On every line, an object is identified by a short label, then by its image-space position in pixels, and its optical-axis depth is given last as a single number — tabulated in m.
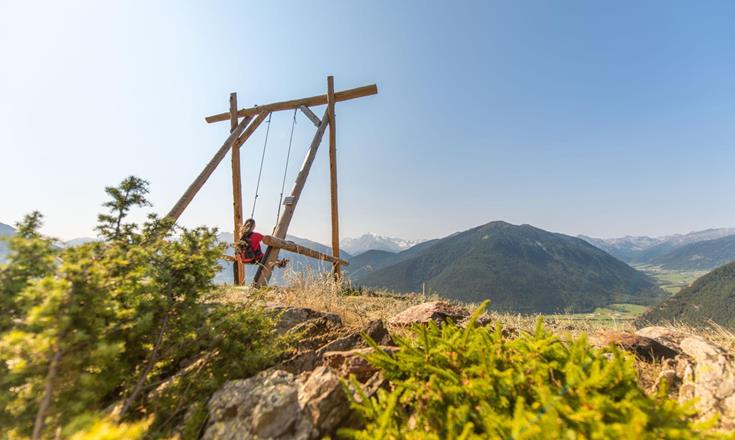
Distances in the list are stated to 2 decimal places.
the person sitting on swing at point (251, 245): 7.44
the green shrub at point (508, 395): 1.31
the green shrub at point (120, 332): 1.40
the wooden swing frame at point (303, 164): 7.70
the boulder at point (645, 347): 3.05
